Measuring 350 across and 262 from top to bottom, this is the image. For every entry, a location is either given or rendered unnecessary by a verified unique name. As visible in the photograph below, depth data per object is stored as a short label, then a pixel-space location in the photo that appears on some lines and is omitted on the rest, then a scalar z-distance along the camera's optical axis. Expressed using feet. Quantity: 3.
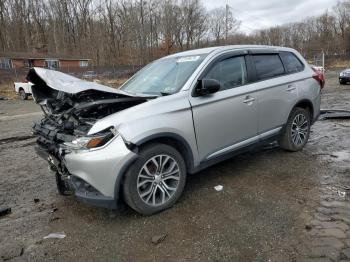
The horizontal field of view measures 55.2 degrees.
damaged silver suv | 11.37
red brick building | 145.30
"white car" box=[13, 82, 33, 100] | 75.96
